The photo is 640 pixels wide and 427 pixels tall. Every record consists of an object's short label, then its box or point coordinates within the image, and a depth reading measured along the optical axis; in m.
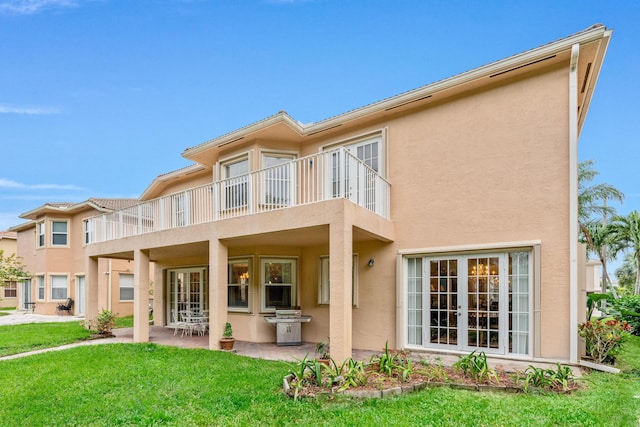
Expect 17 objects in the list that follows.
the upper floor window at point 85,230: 21.94
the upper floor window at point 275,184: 10.35
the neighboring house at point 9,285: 33.12
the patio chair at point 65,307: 21.92
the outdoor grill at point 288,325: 11.01
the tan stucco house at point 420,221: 7.86
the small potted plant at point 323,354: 7.44
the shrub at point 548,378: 6.18
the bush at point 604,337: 7.63
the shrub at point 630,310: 12.40
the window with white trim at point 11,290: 33.34
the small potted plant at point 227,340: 9.97
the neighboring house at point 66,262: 21.48
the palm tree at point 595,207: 22.61
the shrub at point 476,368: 6.49
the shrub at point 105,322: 13.17
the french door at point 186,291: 14.93
